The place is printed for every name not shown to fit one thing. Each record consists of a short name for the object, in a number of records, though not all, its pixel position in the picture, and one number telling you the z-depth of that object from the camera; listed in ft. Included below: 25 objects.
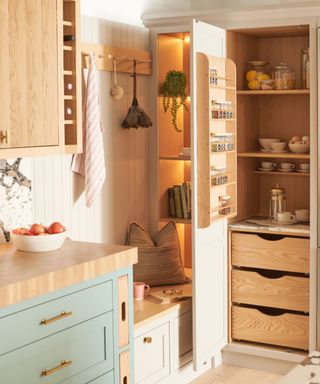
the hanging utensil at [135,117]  14.21
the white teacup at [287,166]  15.62
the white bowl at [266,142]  15.75
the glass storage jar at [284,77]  15.02
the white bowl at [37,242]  10.88
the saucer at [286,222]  14.99
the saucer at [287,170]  15.65
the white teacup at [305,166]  15.28
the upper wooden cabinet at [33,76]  10.28
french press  15.44
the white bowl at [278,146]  15.46
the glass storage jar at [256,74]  15.31
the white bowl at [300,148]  14.98
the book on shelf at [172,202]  15.48
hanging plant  14.89
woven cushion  14.55
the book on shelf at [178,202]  15.37
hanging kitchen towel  12.90
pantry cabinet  13.57
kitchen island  9.11
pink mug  13.75
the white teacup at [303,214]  15.25
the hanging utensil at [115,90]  13.88
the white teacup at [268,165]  15.93
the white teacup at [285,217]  15.02
